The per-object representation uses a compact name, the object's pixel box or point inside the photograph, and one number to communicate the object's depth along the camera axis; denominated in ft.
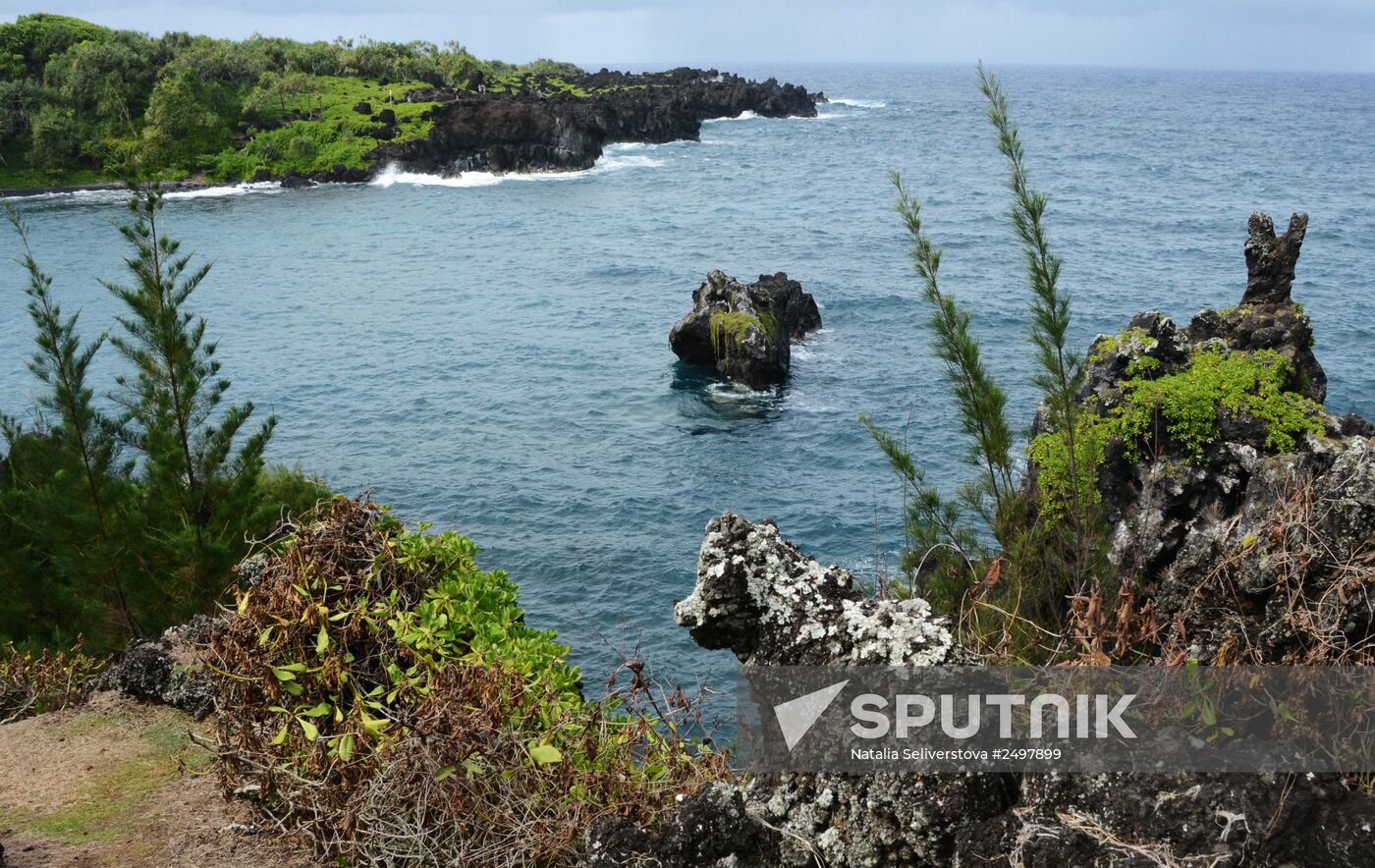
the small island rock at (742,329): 123.75
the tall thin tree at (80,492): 54.34
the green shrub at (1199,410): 50.19
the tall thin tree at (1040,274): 29.45
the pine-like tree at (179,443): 52.60
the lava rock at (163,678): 34.50
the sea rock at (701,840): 17.39
